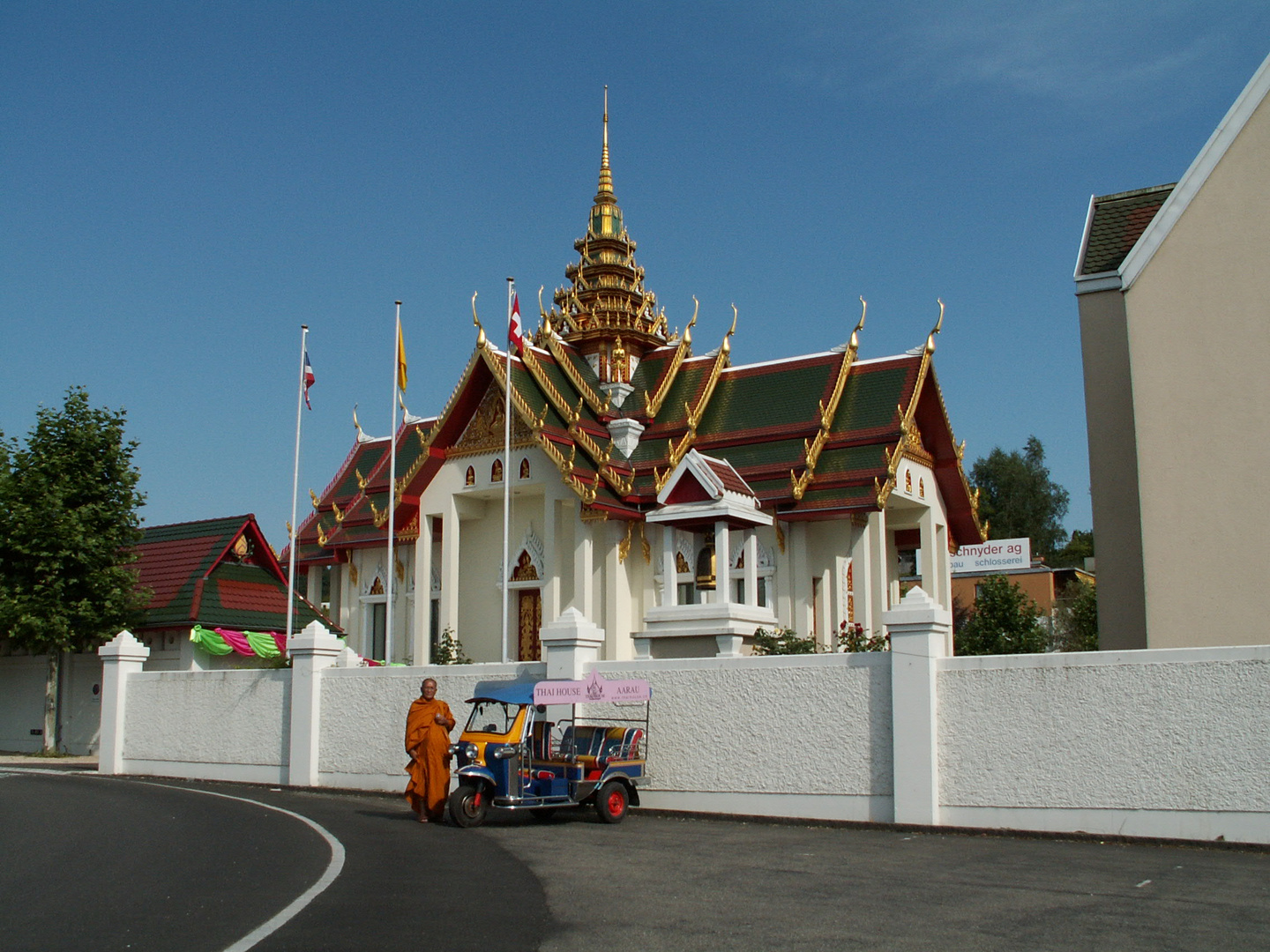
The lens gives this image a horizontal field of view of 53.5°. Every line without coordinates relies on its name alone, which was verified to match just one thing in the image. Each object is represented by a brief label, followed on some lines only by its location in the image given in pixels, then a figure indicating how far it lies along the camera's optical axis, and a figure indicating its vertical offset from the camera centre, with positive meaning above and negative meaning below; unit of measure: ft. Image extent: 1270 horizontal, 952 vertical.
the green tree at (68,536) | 74.95 +7.33
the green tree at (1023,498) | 223.10 +26.63
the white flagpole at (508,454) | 77.67 +12.51
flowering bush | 59.36 +0.44
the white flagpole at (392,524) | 81.30 +8.79
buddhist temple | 80.53 +10.88
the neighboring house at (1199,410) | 44.09 +8.50
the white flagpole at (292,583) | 81.35 +4.75
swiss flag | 78.07 +20.11
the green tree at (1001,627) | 111.96 +2.08
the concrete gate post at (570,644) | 47.37 +0.32
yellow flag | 81.27 +18.96
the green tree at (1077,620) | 128.98 +3.16
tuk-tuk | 39.88 -3.51
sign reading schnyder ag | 179.11 +13.23
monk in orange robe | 41.45 -3.39
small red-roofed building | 80.12 +4.58
